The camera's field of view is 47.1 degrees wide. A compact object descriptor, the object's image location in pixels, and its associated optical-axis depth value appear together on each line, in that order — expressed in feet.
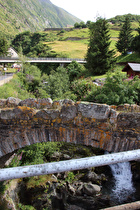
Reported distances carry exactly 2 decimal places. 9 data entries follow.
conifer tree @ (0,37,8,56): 132.77
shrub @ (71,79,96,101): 52.49
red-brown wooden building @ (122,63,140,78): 53.89
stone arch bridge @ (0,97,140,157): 11.85
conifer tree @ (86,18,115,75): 75.76
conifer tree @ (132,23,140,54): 99.16
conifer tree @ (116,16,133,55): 109.81
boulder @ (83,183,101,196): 27.51
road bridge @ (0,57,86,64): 113.39
